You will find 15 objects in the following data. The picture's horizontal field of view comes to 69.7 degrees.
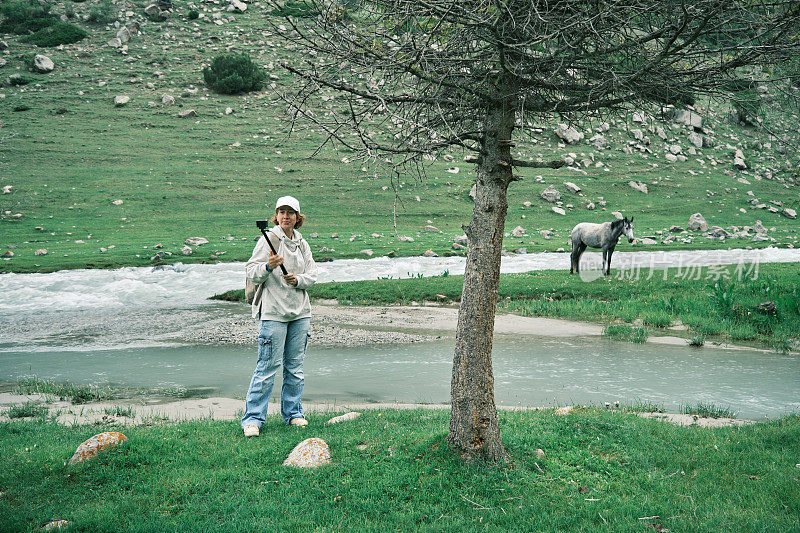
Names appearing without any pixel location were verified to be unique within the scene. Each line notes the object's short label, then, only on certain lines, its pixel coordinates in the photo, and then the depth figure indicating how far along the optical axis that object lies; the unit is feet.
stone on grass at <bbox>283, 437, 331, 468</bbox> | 23.45
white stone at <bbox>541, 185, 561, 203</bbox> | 180.45
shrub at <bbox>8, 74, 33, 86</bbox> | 210.38
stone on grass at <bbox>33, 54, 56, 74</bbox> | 218.79
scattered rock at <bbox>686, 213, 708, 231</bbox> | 151.64
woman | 27.71
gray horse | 84.17
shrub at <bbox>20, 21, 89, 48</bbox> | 239.09
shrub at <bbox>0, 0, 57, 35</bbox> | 249.55
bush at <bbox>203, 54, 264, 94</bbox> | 219.20
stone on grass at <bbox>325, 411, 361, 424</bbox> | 29.58
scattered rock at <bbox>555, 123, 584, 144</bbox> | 221.46
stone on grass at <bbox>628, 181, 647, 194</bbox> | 200.64
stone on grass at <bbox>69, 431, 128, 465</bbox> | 23.13
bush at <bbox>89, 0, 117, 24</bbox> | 262.67
